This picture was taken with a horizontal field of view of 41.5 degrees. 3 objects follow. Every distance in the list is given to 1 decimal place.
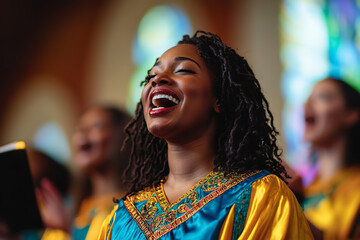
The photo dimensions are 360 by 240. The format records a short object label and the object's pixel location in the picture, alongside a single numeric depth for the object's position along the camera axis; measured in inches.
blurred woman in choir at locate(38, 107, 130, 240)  105.7
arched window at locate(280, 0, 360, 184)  143.0
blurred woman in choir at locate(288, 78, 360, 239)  92.7
